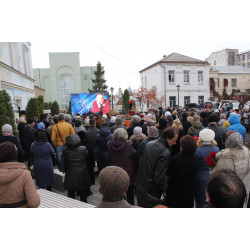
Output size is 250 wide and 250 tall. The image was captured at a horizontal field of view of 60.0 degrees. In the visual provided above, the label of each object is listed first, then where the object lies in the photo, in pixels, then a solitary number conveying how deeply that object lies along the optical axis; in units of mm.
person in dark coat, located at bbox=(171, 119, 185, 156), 5305
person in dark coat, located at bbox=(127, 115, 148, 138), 5852
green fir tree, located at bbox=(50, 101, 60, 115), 20866
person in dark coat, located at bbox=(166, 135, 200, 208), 2980
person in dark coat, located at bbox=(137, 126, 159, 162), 3900
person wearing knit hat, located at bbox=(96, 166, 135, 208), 1827
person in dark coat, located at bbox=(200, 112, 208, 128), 7016
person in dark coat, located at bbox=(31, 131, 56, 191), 4340
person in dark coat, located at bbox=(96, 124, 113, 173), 4920
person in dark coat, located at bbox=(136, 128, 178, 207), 2916
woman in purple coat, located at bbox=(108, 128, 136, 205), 3904
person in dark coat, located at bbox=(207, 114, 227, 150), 5027
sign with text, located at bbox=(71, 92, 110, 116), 15491
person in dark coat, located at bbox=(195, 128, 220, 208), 3504
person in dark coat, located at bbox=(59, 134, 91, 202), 3848
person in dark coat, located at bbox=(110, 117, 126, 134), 5938
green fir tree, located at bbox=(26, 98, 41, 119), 10938
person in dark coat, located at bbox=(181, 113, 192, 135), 6264
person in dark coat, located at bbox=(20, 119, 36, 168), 6165
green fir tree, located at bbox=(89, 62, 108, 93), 45225
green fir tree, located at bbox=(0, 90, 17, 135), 6797
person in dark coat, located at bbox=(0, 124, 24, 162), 4941
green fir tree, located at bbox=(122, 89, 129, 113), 33719
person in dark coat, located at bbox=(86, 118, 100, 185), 5641
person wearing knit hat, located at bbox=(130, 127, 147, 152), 4482
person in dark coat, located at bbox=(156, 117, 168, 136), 5145
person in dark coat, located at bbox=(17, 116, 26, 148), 6893
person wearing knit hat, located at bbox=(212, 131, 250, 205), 3121
